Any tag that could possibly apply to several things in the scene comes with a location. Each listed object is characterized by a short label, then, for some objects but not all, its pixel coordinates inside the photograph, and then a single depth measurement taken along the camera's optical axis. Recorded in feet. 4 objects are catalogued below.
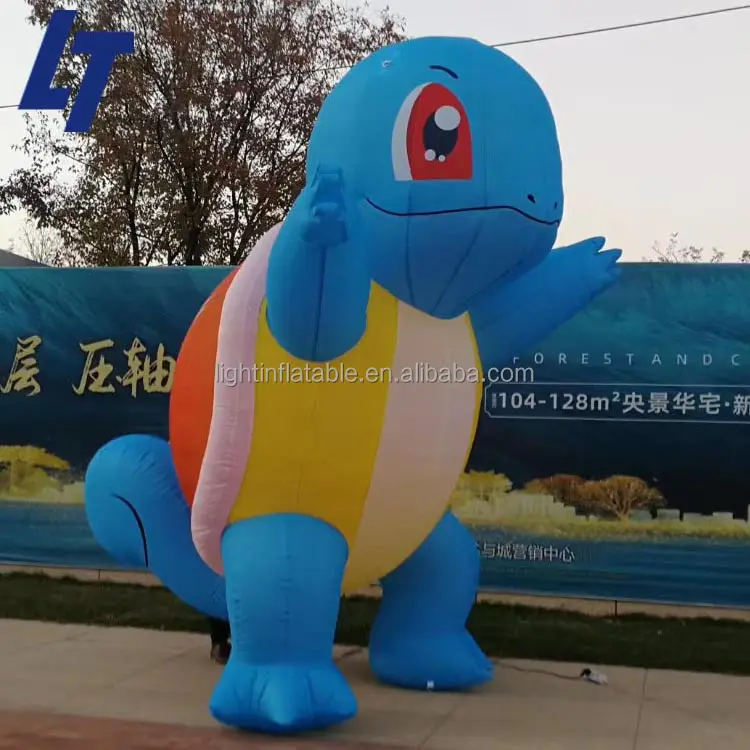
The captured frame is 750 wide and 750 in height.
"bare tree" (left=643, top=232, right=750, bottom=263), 83.76
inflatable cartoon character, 15.16
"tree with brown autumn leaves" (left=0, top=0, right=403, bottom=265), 53.93
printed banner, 27.20
